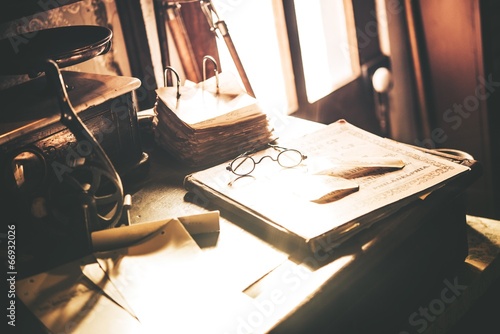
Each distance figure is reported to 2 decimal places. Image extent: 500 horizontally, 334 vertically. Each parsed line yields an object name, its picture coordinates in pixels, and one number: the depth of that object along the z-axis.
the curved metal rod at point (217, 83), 1.57
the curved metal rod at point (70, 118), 1.07
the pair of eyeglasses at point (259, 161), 1.32
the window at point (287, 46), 2.23
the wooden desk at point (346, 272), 0.94
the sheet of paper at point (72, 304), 0.90
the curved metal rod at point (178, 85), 1.52
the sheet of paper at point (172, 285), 0.89
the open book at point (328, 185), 1.05
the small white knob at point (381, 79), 2.78
